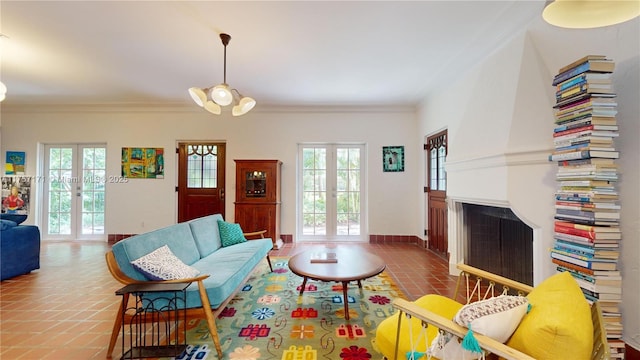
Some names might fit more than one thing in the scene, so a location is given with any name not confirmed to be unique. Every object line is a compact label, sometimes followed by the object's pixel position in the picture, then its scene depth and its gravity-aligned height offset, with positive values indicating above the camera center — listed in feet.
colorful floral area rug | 5.84 -3.83
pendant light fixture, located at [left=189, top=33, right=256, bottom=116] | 8.14 +2.89
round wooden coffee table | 7.06 -2.55
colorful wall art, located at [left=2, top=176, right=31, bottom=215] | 15.83 -0.64
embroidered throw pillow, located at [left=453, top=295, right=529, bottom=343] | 3.46 -1.85
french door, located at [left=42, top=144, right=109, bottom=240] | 16.61 -0.54
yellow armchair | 3.03 -1.96
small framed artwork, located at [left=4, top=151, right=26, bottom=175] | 16.01 +1.32
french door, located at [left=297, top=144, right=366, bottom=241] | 16.80 -0.61
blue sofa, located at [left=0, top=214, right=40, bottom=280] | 9.87 -2.59
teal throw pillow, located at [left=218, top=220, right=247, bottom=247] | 10.46 -2.10
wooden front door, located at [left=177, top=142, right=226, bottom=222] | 16.48 +0.31
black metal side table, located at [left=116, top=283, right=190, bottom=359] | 5.40 -2.85
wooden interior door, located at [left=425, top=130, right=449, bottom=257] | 12.91 -0.48
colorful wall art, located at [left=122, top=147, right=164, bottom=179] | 16.40 +1.41
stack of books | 5.08 -0.13
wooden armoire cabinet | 15.07 -0.74
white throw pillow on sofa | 5.81 -1.98
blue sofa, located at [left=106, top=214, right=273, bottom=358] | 5.80 -2.43
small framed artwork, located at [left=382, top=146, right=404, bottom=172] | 16.25 +1.66
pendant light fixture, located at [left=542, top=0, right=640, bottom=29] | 3.72 +2.59
